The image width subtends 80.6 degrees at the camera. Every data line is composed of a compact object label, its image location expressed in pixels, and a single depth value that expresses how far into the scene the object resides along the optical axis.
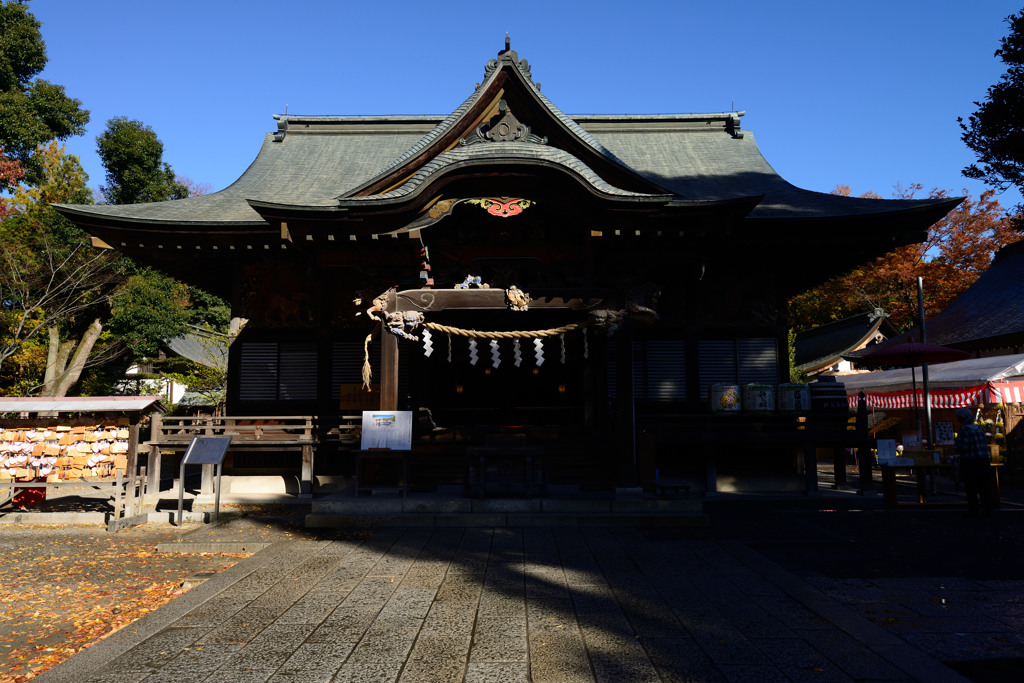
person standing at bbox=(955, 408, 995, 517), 9.66
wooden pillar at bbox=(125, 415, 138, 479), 9.64
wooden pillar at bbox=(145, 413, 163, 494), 11.53
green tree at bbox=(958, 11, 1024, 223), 11.98
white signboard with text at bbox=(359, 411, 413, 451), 9.77
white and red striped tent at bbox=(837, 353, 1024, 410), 15.80
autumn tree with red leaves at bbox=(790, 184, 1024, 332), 30.23
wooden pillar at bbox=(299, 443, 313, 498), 11.84
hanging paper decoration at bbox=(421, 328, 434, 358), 10.59
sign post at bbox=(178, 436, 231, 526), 9.38
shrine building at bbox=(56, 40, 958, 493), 10.45
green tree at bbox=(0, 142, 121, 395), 21.20
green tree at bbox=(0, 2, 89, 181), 26.14
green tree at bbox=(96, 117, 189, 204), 32.19
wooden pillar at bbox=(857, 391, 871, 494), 12.02
